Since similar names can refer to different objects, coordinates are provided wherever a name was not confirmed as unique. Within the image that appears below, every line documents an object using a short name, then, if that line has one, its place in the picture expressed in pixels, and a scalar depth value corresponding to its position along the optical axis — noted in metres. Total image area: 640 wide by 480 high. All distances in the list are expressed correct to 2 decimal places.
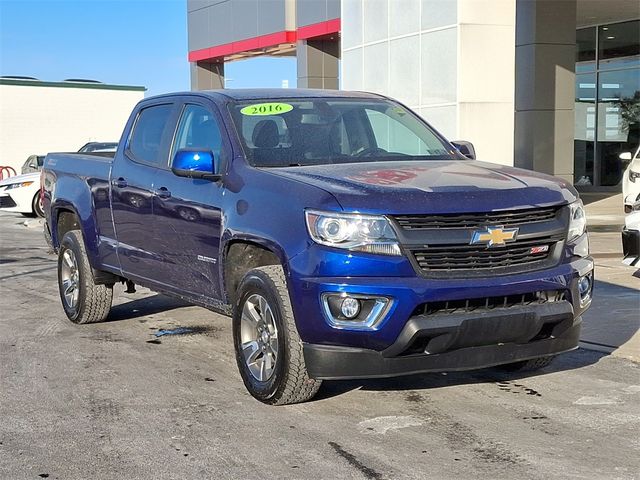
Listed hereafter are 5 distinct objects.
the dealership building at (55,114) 41.44
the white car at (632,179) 14.86
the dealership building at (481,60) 14.27
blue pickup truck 4.59
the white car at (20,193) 20.03
